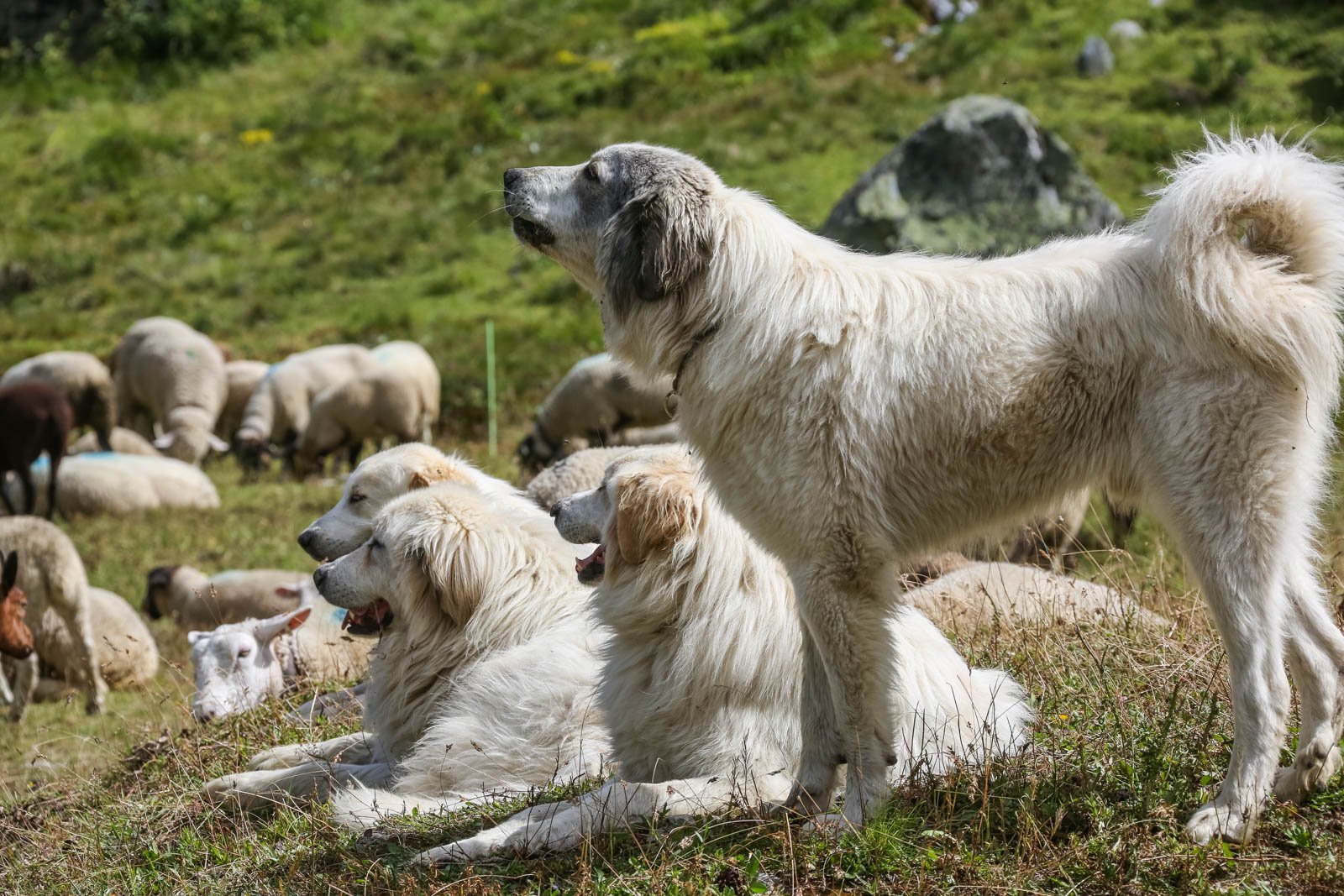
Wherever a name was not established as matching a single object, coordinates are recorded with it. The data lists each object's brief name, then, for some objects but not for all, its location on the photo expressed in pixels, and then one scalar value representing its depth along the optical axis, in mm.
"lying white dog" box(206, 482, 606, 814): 5195
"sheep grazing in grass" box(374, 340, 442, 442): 16594
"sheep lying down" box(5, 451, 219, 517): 14469
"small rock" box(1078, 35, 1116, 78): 21703
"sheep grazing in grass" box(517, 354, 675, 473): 14234
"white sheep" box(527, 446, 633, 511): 8336
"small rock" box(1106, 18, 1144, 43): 22547
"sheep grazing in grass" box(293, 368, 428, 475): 16312
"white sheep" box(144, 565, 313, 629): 10062
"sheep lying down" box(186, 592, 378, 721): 7328
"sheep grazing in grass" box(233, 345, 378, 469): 17094
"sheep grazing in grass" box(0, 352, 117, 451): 17141
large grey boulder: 12883
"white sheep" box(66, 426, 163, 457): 17281
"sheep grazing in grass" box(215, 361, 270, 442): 18766
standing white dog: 3748
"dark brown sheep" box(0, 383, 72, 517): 14352
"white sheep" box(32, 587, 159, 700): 10320
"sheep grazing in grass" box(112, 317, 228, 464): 17656
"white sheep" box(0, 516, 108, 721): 10359
